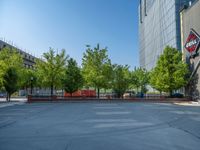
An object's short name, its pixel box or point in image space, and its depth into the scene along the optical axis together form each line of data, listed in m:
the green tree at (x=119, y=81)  25.80
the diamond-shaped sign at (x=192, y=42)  22.66
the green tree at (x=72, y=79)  24.67
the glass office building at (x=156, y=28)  35.69
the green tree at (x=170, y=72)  23.35
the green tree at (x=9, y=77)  23.62
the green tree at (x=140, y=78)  31.08
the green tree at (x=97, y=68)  24.06
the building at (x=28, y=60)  56.73
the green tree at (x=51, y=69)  24.47
